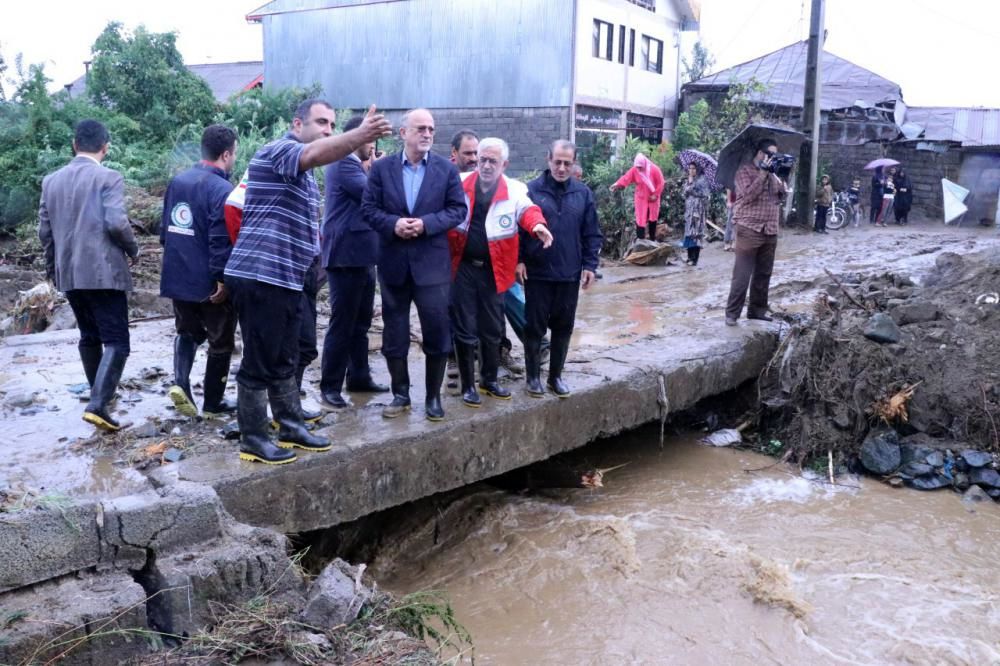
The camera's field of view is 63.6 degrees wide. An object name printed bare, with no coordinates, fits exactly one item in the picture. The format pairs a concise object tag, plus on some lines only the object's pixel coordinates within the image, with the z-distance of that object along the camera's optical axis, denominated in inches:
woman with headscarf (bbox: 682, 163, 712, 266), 501.0
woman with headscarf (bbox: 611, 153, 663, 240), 509.7
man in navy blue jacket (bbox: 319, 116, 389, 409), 184.1
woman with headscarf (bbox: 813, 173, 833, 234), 681.0
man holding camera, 274.4
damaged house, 794.8
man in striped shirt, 142.7
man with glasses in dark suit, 167.2
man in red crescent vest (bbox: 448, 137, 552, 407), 187.3
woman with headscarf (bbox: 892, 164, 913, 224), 780.0
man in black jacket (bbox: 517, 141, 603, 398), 193.8
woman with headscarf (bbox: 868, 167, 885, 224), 776.3
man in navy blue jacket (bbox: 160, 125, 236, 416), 172.6
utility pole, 624.7
